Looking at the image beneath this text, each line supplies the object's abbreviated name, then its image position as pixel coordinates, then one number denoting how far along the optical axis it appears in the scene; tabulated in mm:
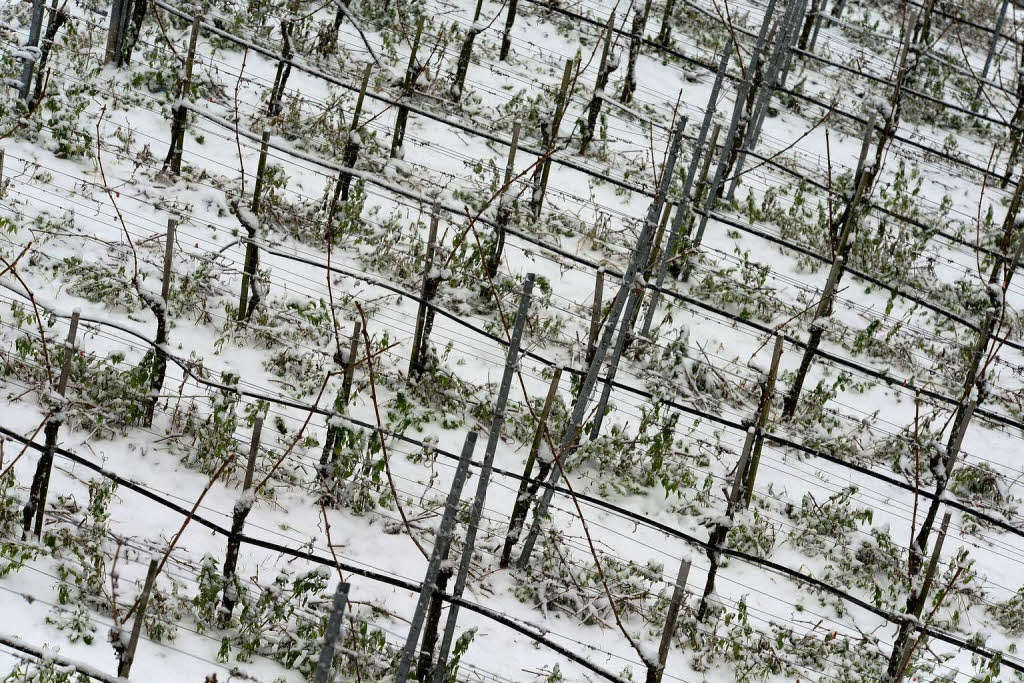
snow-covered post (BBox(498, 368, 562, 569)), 11758
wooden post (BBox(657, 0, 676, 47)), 24203
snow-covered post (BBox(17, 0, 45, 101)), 16750
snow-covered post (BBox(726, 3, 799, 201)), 18812
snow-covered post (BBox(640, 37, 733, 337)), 15180
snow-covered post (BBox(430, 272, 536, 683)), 8836
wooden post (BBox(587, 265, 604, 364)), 12145
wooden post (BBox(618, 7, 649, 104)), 21812
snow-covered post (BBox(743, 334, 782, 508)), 11867
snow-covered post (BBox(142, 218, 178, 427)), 12312
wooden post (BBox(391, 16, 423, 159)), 18297
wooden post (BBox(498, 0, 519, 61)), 22375
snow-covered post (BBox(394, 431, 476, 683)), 8320
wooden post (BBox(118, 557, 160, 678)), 7539
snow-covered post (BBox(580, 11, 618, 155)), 20016
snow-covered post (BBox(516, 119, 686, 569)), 11227
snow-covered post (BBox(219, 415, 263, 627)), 9930
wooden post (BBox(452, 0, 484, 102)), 20420
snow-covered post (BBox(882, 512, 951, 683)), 10174
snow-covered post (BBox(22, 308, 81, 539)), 10493
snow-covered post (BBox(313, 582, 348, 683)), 5965
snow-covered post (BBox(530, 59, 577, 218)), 16859
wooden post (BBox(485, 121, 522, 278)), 15391
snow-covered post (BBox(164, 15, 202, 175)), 16281
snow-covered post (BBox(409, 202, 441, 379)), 13391
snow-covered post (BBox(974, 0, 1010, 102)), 24917
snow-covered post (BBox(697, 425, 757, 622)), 11617
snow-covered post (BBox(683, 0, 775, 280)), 17437
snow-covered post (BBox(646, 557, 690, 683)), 8445
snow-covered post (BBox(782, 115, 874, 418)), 14687
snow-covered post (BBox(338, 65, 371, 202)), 16516
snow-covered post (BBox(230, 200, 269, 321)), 13687
